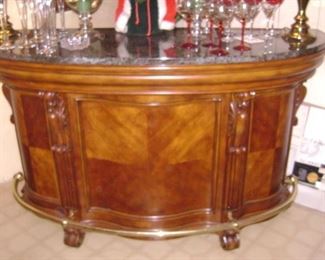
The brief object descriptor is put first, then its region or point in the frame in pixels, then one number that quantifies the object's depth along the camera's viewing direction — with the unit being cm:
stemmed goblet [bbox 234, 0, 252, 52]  150
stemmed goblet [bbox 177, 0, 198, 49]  157
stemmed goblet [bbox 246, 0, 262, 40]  150
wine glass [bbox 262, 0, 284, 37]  154
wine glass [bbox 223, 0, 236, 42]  153
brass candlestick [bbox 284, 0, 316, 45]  156
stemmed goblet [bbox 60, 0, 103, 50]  157
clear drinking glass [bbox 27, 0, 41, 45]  158
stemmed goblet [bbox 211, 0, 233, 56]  153
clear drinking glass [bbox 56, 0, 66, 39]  174
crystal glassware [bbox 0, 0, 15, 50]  160
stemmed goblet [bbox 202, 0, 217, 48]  155
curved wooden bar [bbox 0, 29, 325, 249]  139
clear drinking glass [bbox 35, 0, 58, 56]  156
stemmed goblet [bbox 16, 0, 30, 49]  162
